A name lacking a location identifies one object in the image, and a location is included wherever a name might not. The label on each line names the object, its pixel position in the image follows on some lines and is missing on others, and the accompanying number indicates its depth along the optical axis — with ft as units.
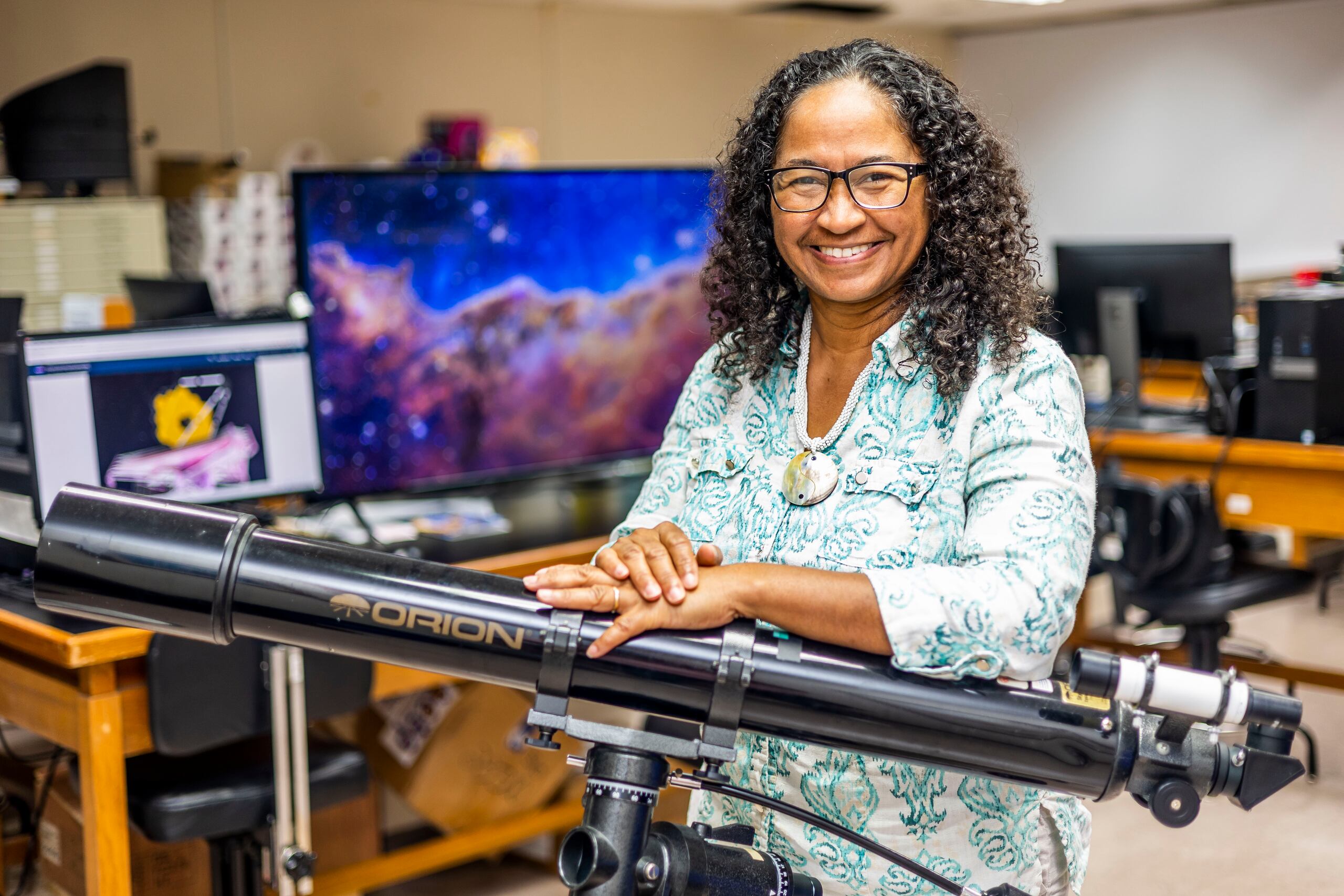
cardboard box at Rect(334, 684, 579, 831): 9.25
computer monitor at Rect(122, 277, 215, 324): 9.36
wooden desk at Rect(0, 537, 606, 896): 6.52
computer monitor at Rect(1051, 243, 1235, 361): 11.91
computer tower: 10.36
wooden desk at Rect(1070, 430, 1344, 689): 10.36
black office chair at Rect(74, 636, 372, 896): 6.70
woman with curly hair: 2.99
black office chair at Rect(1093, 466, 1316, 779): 10.33
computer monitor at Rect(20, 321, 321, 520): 7.17
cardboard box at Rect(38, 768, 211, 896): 7.93
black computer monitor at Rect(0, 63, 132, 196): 13.24
